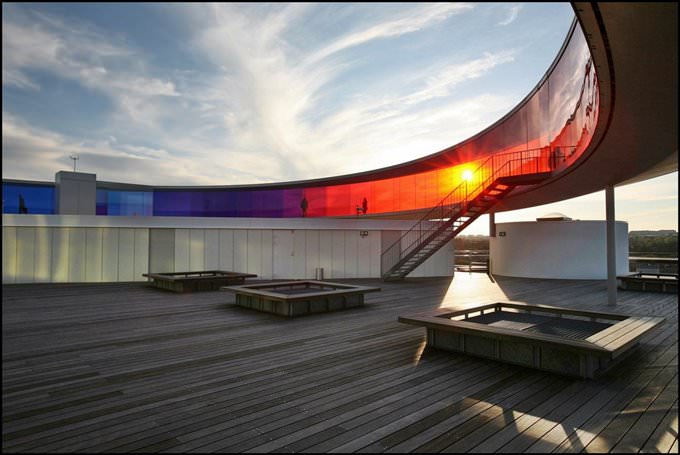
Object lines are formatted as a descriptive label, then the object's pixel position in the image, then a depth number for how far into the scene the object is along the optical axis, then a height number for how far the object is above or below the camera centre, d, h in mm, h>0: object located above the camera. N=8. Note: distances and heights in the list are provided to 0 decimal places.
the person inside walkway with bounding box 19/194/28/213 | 23891 +1937
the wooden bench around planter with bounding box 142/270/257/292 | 14680 -1559
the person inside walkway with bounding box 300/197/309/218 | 29844 +2584
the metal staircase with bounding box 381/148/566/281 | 13789 +1777
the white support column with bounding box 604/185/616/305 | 11547 +397
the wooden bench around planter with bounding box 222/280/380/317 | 9969 -1562
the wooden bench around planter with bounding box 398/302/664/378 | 5461 -1487
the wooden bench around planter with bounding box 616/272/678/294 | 14414 -1407
